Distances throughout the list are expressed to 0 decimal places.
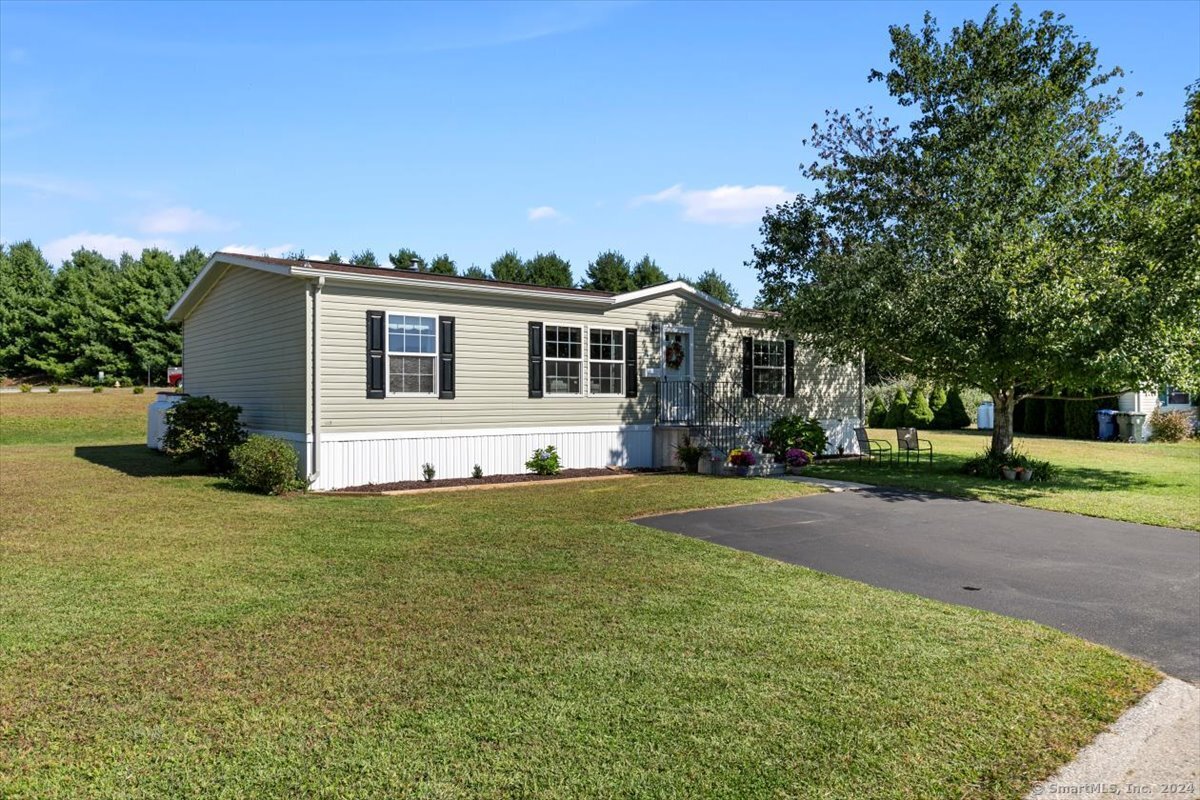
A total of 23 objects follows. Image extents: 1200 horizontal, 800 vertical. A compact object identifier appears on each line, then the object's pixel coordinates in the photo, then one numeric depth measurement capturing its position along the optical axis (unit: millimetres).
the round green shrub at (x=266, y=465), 10711
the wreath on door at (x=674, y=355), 15633
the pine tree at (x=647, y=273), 42031
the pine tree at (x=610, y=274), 41344
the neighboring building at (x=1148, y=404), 22484
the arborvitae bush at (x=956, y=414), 27391
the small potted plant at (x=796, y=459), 14773
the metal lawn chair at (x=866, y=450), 16328
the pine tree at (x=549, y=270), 40281
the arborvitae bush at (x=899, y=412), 28000
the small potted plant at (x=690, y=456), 14586
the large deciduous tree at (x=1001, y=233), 11023
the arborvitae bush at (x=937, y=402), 27781
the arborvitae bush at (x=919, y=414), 27656
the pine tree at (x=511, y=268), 40719
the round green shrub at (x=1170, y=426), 21281
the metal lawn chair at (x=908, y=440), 15289
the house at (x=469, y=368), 11805
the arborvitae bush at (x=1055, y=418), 23844
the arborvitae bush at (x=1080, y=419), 22797
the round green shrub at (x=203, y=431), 12523
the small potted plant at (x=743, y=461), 13672
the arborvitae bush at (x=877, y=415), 29484
